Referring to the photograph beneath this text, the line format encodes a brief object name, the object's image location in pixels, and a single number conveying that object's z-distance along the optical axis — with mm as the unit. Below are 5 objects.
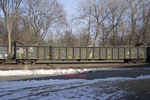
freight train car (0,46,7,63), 23047
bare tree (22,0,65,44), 48125
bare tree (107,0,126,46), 48469
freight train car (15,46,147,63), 22719
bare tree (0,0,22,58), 34375
